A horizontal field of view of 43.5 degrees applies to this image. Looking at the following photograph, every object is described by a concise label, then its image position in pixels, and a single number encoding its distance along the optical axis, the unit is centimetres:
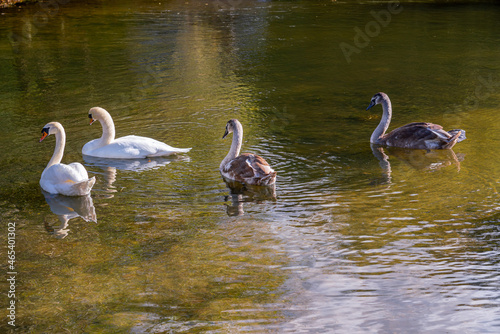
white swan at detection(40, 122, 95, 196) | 843
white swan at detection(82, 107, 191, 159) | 991
